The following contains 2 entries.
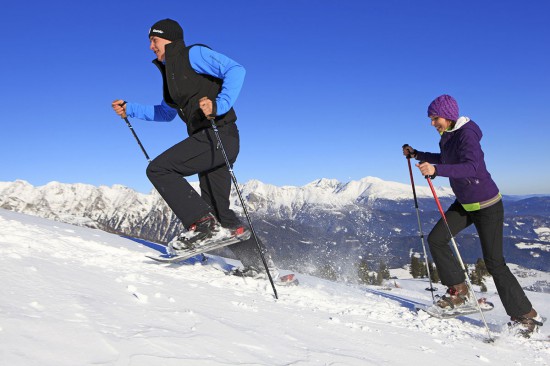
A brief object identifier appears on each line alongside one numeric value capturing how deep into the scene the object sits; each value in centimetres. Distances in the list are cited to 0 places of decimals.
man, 544
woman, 554
